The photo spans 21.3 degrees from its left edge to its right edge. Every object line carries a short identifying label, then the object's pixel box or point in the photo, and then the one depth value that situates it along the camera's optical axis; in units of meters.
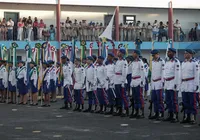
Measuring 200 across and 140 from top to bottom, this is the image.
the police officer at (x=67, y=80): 19.44
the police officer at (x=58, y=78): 24.48
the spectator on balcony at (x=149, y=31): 38.50
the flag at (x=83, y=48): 22.59
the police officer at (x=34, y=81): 21.91
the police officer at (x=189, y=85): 14.64
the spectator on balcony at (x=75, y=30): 36.34
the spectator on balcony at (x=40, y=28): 35.59
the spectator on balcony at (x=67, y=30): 36.55
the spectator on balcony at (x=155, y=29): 38.49
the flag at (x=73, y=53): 22.45
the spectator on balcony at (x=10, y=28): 34.65
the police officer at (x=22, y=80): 22.25
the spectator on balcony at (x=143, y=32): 38.47
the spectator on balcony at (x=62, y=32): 36.84
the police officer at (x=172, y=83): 15.03
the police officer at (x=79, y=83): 18.80
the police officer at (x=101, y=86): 17.98
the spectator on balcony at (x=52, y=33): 36.41
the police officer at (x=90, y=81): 18.52
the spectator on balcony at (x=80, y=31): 36.41
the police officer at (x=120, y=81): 16.88
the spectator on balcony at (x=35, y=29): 35.44
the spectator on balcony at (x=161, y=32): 38.17
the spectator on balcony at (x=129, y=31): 38.59
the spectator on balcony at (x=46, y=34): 35.94
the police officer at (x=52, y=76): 21.83
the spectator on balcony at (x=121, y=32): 38.66
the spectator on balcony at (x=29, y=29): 34.88
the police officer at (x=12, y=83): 23.00
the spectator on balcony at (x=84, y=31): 36.66
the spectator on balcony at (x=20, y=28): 34.59
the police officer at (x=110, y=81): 17.36
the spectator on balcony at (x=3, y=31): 34.34
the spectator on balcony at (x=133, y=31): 38.28
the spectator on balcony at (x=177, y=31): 40.06
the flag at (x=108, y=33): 19.75
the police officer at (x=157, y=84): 15.56
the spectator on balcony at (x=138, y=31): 38.29
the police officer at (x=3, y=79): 23.53
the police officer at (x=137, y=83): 16.17
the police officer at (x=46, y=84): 21.09
